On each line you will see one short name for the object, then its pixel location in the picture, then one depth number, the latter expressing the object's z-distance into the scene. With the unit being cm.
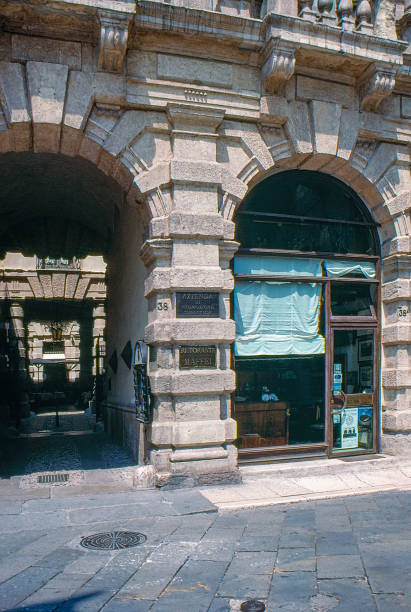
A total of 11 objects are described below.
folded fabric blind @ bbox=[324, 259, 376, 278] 940
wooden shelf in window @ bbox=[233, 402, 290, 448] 881
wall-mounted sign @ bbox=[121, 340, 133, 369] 1115
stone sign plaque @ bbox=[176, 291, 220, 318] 786
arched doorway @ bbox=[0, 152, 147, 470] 1134
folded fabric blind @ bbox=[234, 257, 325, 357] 877
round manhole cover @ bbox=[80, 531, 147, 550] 541
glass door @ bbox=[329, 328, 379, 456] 930
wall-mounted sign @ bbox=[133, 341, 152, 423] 805
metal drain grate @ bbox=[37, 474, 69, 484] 865
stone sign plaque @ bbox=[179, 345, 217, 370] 782
